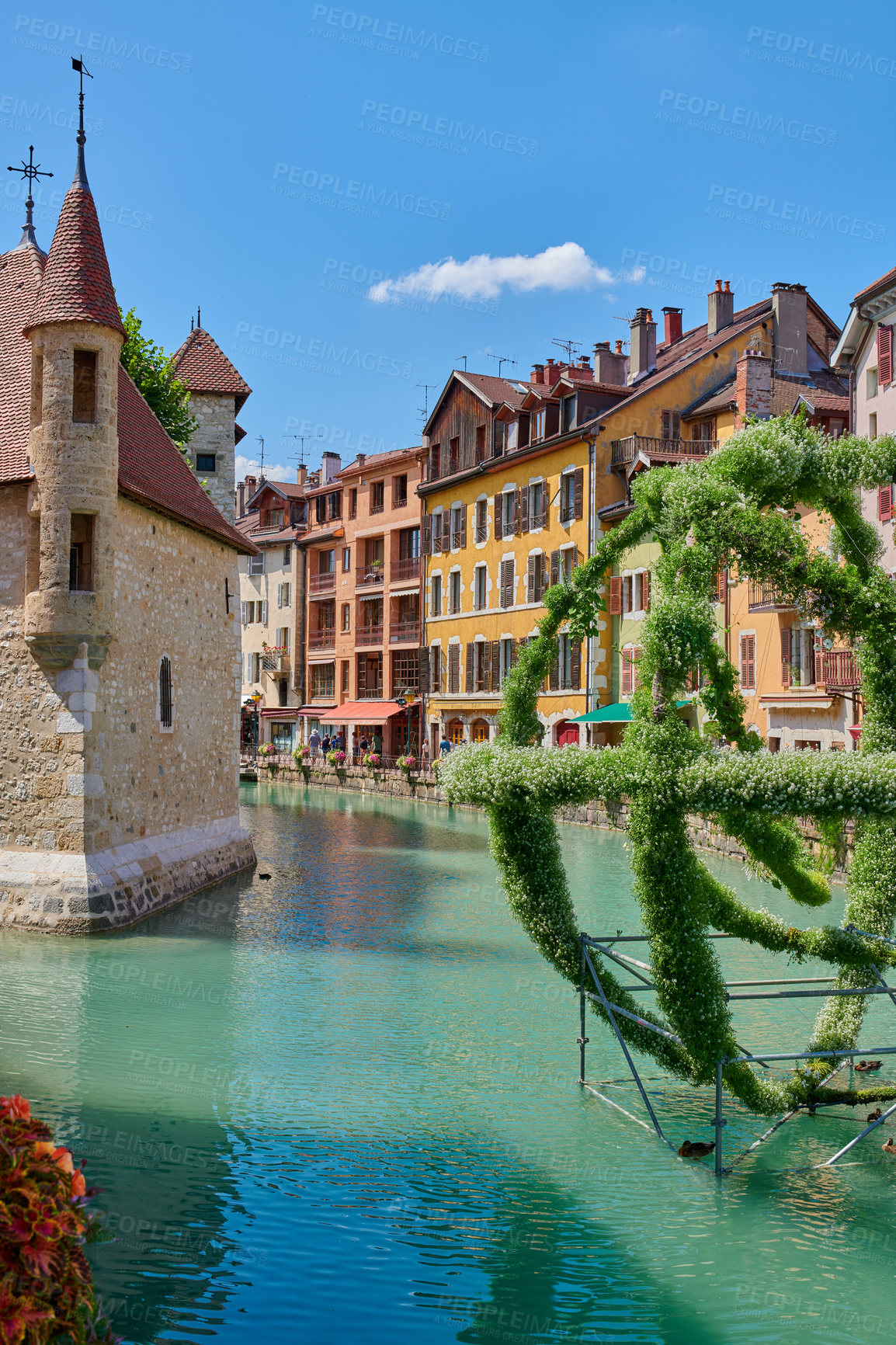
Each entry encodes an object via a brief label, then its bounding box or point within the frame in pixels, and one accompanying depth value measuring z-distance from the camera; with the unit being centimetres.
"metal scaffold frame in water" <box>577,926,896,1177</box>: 770
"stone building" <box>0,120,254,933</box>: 1564
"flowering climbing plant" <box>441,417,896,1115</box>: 750
